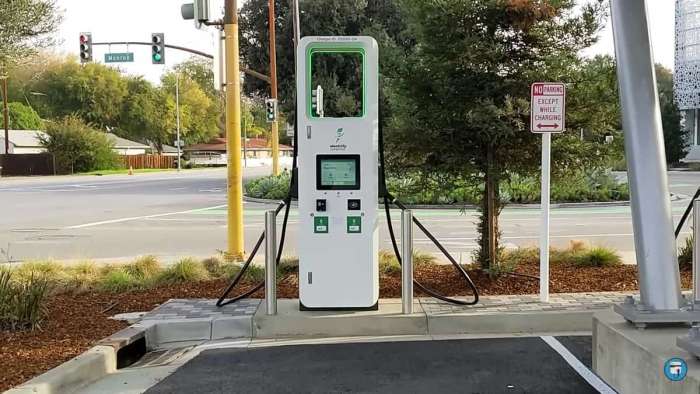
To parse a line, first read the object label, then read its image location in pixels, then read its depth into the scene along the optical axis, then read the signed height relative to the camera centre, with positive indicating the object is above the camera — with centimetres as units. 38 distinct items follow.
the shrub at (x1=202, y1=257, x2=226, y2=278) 852 -127
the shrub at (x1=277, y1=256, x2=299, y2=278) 859 -128
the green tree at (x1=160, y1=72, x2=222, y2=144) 7931 +791
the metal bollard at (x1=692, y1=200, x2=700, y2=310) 584 -78
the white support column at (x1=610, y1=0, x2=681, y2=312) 429 +8
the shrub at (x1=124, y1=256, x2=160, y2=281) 840 -127
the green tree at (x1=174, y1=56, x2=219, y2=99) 10144 +1572
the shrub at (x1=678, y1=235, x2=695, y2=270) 851 -123
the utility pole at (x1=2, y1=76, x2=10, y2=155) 5007 +461
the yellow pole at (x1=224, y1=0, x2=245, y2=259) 940 +61
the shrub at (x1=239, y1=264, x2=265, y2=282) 823 -131
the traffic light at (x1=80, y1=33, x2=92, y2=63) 2725 +528
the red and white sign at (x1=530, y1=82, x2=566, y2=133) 659 +59
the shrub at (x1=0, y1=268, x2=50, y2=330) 589 -119
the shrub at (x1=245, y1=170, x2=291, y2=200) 2461 -67
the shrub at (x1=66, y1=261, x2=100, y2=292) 793 -129
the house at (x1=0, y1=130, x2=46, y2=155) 6400 +320
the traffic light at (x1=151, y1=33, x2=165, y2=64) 2638 +496
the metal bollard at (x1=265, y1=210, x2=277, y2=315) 632 -91
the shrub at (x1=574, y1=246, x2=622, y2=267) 896 -128
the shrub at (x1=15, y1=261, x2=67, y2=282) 813 -124
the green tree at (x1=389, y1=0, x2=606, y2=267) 729 +101
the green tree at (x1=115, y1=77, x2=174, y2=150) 7738 +724
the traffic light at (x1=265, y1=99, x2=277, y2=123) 2673 +251
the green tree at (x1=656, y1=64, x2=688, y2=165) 5234 +245
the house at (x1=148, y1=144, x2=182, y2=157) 8661 +316
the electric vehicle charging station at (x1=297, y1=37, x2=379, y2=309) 652 -25
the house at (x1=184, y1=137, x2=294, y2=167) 8244 +262
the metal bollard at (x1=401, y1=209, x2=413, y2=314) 639 -97
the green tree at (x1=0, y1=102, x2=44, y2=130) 7706 +676
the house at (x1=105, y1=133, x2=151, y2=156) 7289 +294
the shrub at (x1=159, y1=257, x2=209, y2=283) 827 -128
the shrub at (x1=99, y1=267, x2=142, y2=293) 788 -133
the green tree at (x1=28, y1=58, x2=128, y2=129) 7412 +948
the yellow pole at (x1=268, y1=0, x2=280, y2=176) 2780 +356
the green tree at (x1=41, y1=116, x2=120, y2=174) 5322 +234
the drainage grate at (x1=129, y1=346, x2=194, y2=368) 555 -162
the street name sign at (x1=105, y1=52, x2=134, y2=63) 2747 +486
